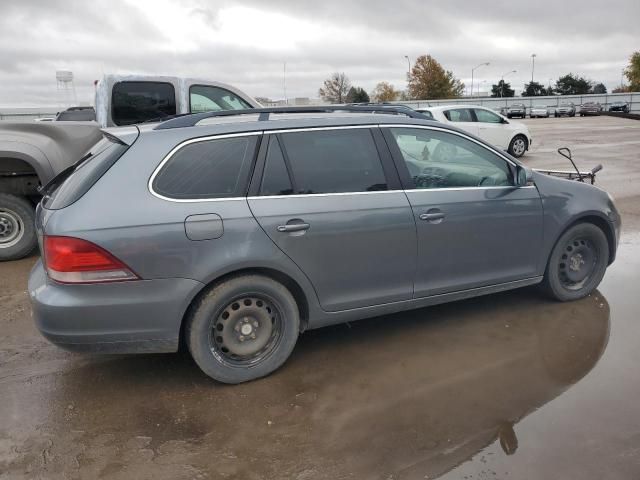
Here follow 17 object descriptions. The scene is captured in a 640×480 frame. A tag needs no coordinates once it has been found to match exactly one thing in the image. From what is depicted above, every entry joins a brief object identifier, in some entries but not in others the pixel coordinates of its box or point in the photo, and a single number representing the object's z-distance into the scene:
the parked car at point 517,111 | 49.28
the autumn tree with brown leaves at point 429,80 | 77.88
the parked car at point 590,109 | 48.53
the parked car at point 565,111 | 50.66
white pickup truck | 6.32
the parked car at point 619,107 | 52.53
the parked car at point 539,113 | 50.46
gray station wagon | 3.14
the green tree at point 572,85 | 92.06
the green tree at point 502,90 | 87.72
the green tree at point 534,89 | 92.06
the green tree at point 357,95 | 75.31
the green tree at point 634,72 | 74.88
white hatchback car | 15.28
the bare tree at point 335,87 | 85.46
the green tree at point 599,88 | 104.62
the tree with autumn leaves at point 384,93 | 91.44
